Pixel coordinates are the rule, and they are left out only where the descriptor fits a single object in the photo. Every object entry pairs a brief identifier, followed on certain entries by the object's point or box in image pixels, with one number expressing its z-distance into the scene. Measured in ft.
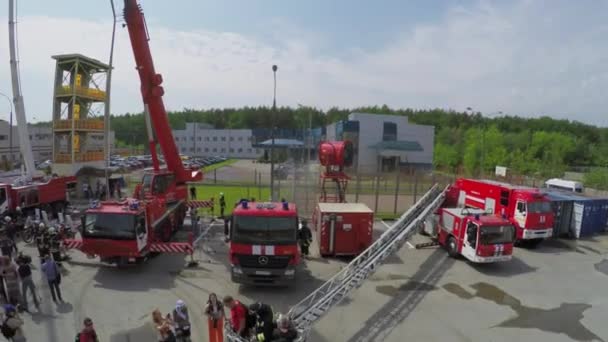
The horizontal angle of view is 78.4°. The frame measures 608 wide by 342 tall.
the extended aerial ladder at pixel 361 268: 27.40
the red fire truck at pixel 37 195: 58.13
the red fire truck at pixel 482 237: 44.98
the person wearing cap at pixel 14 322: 23.20
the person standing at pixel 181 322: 24.67
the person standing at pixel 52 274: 32.45
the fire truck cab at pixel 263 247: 34.96
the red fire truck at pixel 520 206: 56.18
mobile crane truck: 39.04
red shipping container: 48.21
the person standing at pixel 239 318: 23.91
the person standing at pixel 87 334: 21.79
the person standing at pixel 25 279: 31.94
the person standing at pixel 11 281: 30.83
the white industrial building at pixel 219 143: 324.60
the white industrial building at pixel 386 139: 187.21
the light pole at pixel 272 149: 58.69
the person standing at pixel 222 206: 67.82
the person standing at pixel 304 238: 47.03
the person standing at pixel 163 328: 21.97
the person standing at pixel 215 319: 24.91
